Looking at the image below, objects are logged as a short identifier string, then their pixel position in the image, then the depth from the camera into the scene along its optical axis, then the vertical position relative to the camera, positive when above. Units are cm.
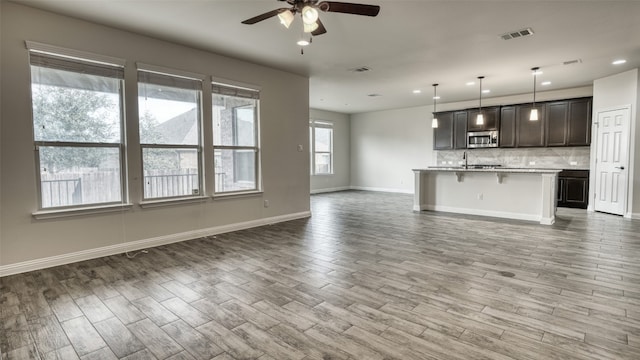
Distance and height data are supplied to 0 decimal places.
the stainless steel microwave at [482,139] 856 +53
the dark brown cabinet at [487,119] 852 +105
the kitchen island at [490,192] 575 -65
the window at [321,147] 1061 +42
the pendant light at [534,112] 588 +85
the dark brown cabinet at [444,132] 934 +77
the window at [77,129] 357 +37
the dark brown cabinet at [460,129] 905 +82
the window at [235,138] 512 +36
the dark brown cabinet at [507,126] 826 +82
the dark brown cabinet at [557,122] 757 +83
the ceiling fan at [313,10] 253 +119
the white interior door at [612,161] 622 -6
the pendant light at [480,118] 654 +85
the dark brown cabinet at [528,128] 787 +75
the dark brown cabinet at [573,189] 721 -68
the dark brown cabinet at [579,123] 726 +79
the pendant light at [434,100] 721 +161
